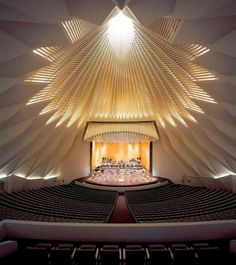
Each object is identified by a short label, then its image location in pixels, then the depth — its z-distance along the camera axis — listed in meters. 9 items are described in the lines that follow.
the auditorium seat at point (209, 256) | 5.81
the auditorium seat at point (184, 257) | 5.87
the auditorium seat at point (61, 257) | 5.82
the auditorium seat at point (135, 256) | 5.84
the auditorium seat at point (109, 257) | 5.84
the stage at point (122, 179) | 18.50
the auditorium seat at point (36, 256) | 5.81
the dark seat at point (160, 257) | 5.83
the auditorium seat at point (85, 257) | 5.87
